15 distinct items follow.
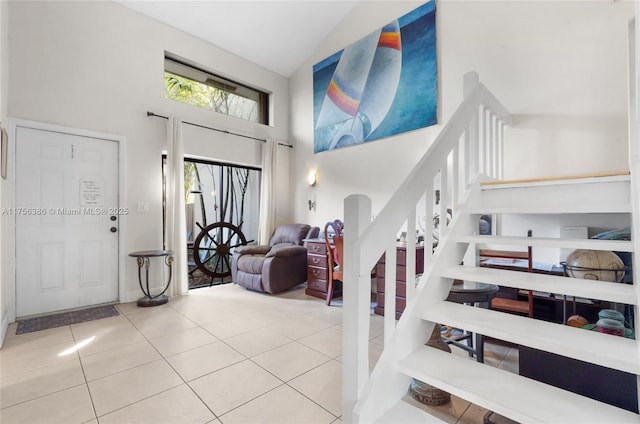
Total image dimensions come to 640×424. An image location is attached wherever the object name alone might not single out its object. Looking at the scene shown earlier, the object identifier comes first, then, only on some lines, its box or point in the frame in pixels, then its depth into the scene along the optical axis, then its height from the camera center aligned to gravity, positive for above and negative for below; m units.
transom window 4.23 +1.95
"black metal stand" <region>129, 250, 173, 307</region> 3.49 -0.67
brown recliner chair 3.89 -0.65
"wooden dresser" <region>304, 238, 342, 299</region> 3.79 -0.73
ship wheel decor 4.52 -0.50
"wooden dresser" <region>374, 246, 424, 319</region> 3.02 -0.65
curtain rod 3.87 +1.32
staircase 1.07 -0.48
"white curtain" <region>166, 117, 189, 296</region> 3.90 +0.07
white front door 3.06 -0.04
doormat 2.83 -1.06
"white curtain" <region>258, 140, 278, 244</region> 4.96 +0.34
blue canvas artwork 3.58 +1.80
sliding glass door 4.50 +0.05
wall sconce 4.90 +0.63
